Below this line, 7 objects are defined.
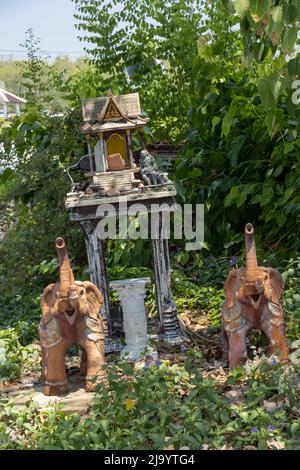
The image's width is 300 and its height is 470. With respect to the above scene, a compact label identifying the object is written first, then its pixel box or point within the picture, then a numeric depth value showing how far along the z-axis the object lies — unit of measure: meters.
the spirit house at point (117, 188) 4.64
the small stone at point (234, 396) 3.81
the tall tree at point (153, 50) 7.77
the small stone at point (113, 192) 4.63
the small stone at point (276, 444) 3.32
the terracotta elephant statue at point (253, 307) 4.12
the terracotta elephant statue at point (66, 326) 4.18
